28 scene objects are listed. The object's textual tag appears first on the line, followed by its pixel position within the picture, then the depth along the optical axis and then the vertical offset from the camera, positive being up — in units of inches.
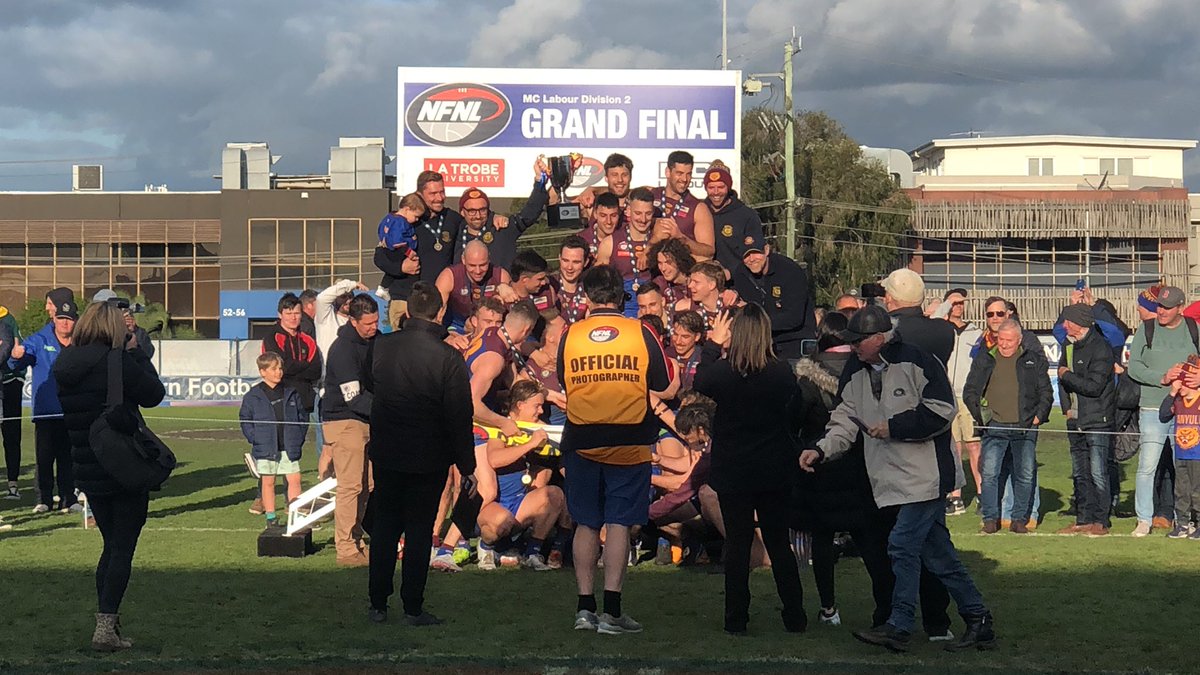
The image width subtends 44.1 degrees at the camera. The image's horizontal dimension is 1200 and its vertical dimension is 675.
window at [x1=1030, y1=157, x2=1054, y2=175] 3444.9 +402.8
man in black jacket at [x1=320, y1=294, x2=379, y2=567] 437.7 -25.5
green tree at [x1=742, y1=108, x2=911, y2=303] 2066.9 +209.4
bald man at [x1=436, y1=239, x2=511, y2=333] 486.3 +18.9
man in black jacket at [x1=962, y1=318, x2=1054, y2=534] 528.1 -25.9
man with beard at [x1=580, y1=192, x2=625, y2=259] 481.7 +39.7
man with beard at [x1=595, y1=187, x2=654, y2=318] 483.8 +30.8
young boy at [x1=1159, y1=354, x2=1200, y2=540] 493.7 -37.7
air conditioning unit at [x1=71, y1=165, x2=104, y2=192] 2979.8 +335.5
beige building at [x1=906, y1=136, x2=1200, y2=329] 2508.6 +168.6
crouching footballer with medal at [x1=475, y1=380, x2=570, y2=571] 422.0 -42.0
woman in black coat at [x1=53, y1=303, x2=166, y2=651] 309.6 -19.7
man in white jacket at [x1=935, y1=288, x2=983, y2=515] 598.0 -12.0
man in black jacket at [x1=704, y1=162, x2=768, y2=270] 508.7 +40.5
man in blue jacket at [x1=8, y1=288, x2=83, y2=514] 585.0 -30.6
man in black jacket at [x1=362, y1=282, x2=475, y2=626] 345.1 -23.5
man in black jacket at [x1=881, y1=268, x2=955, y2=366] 354.3 +5.4
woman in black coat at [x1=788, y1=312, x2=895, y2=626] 330.0 -35.7
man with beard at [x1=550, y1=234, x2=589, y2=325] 469.1 +19.8
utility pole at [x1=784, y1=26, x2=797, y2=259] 1736.0 +230.4
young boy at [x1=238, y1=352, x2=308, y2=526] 547.8 -33.5
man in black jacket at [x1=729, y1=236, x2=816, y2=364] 487.2 +15.7
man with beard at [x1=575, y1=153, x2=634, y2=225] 494.9 +54.4
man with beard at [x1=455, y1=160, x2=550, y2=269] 514.9 +40.0
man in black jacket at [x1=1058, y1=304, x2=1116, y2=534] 534.3 -27.5
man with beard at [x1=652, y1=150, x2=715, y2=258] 498.3 +44.5
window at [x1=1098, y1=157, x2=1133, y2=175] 3427.7 +401.2
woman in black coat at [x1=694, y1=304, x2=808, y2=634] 328.2 -26.2
